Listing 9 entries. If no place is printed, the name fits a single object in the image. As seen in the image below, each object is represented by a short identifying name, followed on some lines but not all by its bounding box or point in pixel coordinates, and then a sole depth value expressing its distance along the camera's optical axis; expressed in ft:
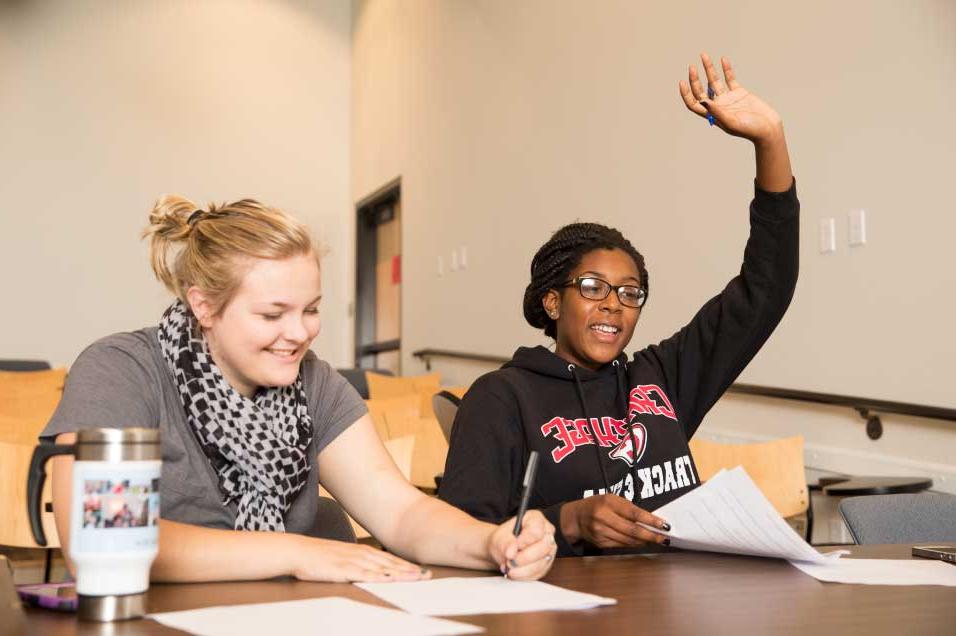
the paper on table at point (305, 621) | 2.98
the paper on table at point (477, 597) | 3.38
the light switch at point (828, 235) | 11.34
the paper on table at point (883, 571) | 4.08
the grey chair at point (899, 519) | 6.21
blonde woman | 4.61
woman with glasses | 6.01
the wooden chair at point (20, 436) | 6.68
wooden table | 3.09
